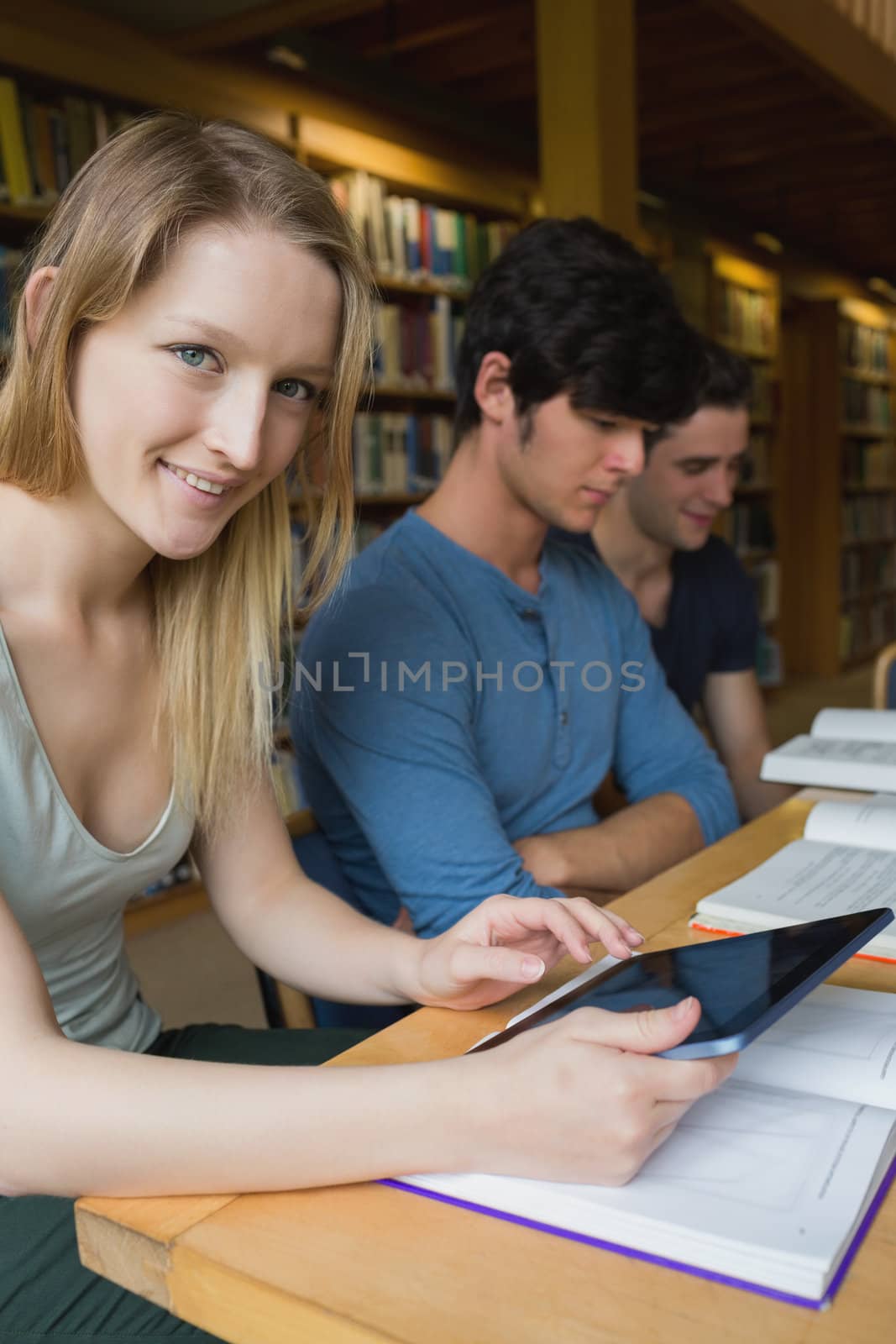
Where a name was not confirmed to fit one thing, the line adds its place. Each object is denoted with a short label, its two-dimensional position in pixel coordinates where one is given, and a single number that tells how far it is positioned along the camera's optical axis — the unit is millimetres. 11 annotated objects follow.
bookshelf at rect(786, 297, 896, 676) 6953
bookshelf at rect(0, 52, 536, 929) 2875
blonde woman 619
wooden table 498
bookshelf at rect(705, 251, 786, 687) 5816
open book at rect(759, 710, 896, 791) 1358
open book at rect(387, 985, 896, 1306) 521
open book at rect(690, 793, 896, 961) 952
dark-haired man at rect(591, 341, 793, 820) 2100
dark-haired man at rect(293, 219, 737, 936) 1288
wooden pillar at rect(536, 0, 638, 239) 2584
